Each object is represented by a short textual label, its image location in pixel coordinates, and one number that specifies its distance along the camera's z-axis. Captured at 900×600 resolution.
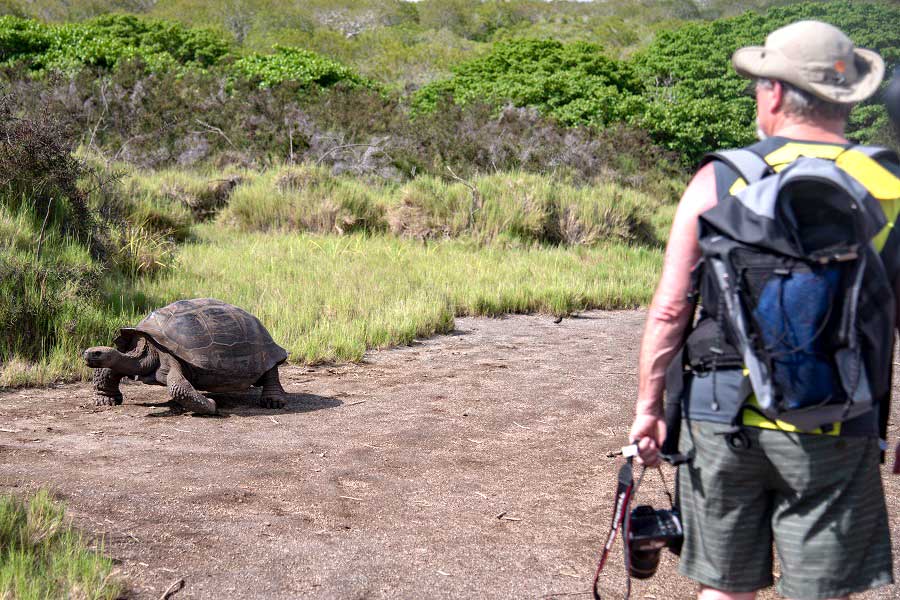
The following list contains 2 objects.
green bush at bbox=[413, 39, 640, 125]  35.06
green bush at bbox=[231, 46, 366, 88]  33.38
